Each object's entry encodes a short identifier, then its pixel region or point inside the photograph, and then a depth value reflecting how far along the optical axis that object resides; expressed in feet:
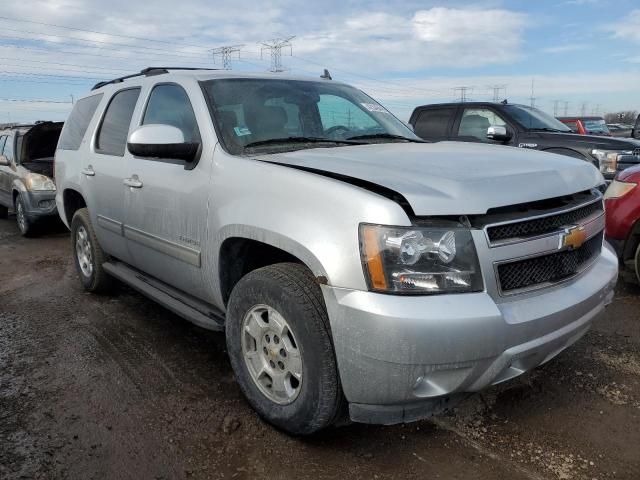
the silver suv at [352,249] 7.05
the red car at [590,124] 47.64
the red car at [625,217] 15.02
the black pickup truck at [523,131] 25.30
